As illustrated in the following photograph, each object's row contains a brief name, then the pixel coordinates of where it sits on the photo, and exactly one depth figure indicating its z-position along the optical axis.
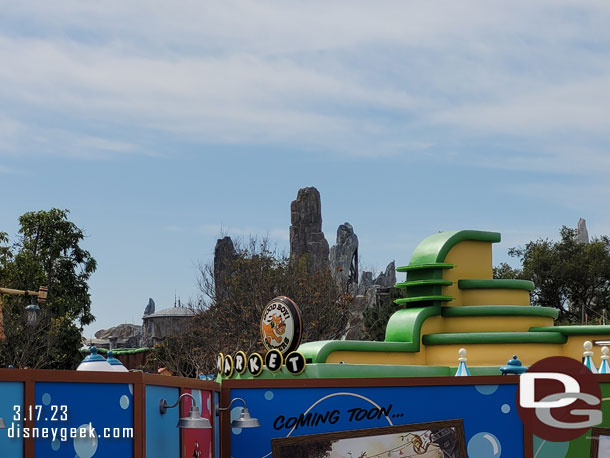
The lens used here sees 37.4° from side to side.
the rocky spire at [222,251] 99.10
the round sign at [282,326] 19.11
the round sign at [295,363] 17.16
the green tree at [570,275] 67.69
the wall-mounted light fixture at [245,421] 12.34
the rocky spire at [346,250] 124.00
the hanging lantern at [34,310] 27.80
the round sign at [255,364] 18.28
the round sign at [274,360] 17.58
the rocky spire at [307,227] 111.06
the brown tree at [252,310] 51.19
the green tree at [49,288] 47.16
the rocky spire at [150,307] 157.90
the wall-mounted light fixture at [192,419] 10.80
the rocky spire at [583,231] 123.44
